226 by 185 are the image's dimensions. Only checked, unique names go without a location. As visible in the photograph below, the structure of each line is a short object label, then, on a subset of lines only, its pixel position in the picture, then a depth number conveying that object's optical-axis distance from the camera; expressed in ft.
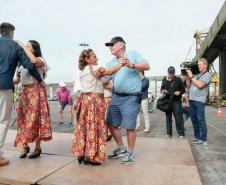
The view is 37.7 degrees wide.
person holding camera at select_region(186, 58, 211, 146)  21.81
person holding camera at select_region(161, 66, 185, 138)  24.61
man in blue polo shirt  15.56
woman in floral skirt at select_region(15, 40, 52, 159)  16.05
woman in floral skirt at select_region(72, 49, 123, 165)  14.96
